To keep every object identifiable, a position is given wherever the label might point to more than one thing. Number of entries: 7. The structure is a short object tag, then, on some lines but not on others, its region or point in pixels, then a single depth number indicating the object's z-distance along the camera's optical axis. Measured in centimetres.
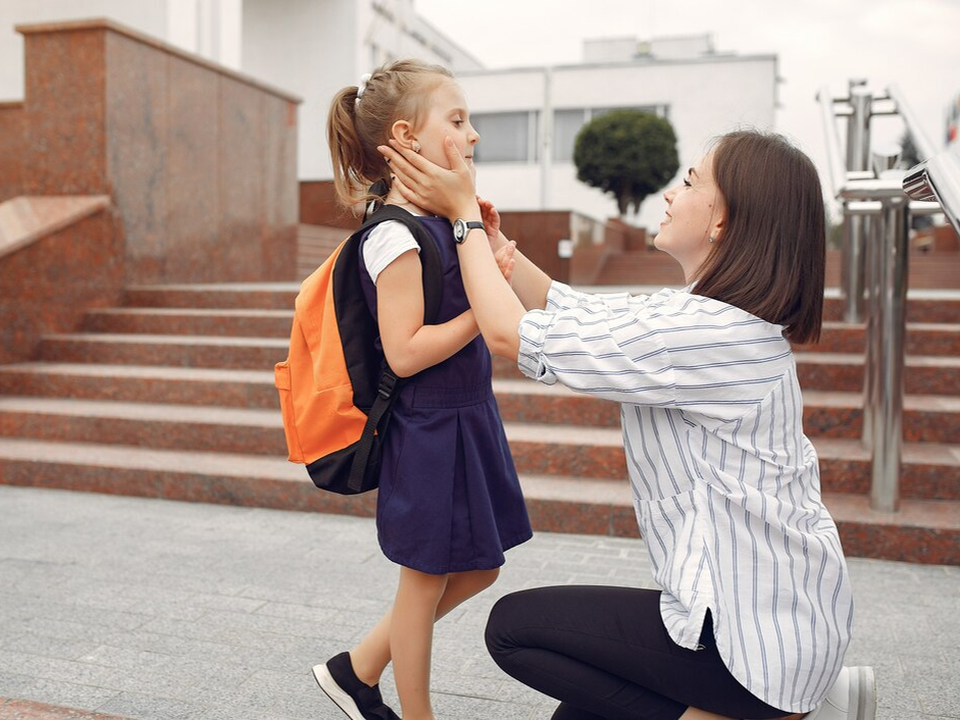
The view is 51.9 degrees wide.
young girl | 197
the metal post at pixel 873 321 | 404
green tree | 1942
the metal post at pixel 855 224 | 593
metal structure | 382
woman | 170
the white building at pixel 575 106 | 2461
